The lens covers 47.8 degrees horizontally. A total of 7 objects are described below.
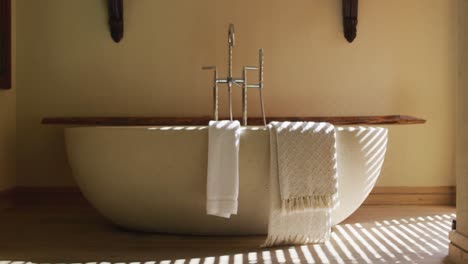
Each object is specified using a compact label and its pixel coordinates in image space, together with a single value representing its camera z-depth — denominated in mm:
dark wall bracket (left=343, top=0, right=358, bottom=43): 3188
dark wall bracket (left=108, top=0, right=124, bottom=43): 3162
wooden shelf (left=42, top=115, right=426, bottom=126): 3000
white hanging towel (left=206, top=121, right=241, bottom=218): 2180
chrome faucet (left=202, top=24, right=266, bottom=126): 2811
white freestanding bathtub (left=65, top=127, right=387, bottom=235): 2264
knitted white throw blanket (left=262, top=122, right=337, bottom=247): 2170
